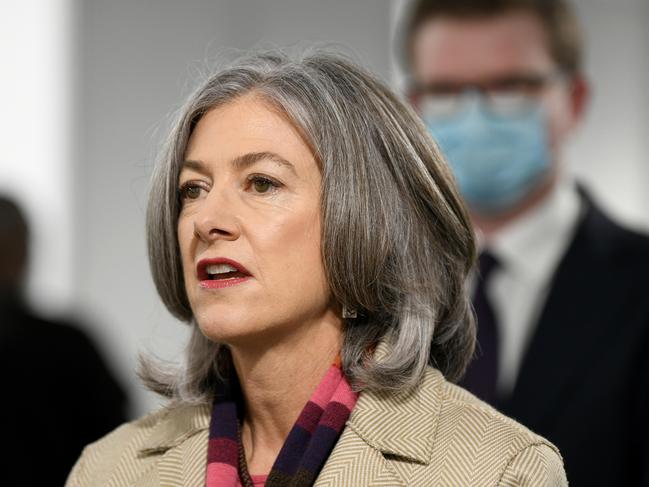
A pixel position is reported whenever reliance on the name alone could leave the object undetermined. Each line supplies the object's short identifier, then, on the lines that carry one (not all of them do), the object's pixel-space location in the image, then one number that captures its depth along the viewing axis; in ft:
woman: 14.89
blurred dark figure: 28.66
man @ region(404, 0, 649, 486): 22.29
